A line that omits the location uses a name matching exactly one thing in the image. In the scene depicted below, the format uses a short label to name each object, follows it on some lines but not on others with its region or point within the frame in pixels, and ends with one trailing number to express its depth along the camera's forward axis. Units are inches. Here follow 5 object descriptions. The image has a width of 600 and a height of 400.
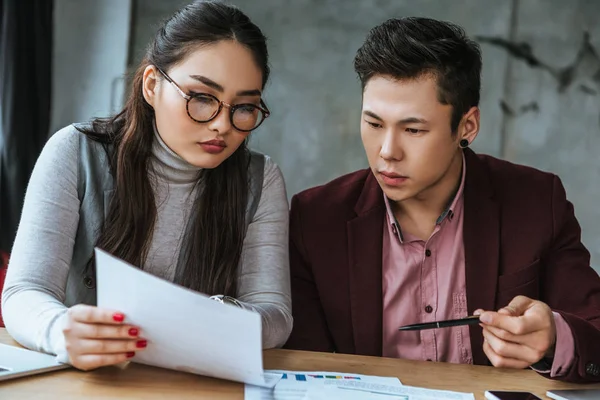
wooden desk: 47.1
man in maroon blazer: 70.4
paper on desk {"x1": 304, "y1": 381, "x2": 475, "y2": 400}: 48.7
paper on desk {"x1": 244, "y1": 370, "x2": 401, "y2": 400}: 48.2
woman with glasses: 61.5
